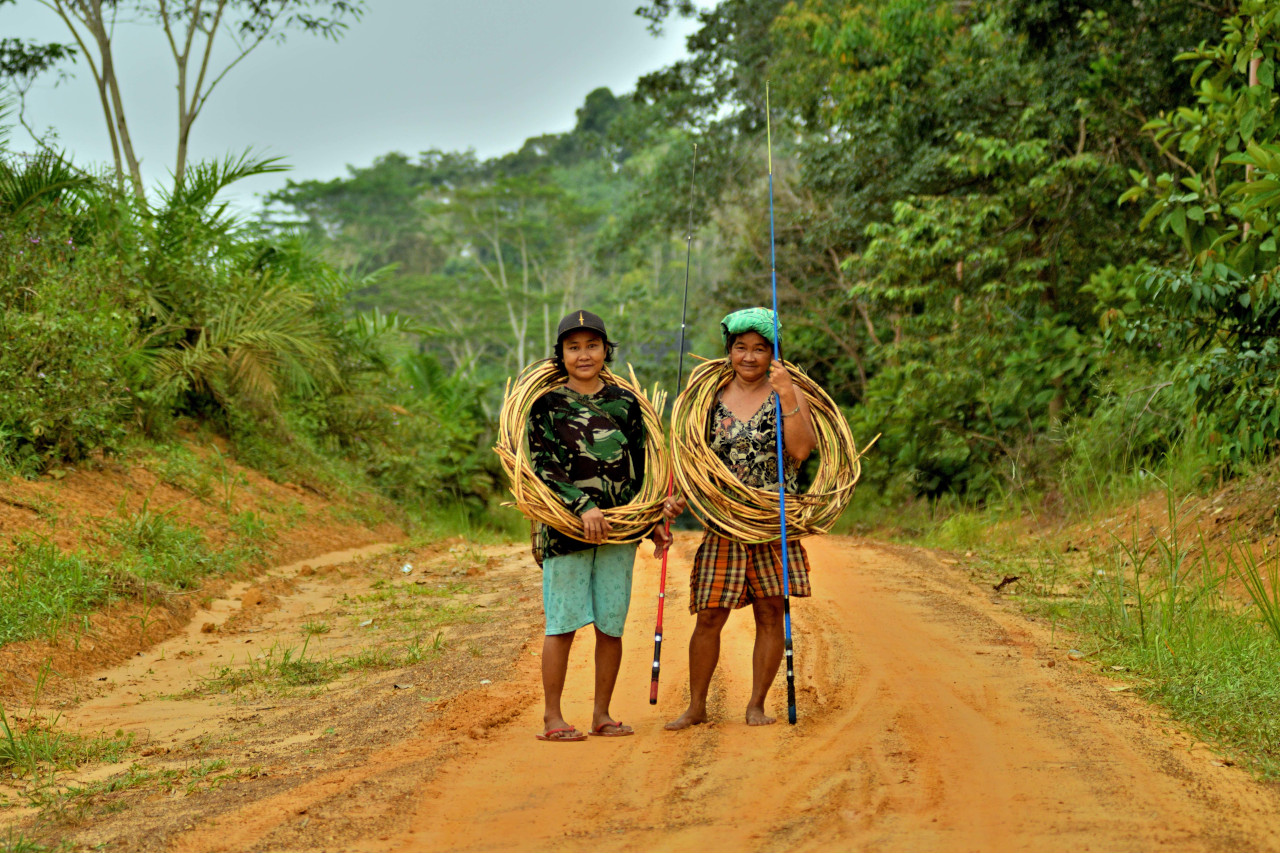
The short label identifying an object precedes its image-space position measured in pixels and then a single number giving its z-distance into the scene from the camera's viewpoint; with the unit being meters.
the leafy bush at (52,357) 16.75
